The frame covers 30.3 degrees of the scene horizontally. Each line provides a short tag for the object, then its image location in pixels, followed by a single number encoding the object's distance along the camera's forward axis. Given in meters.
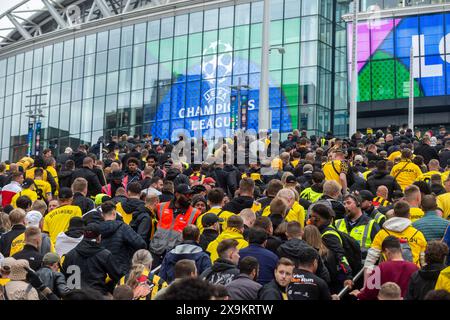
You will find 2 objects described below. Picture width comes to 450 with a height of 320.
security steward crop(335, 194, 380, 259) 10.05
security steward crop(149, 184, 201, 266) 10.84
